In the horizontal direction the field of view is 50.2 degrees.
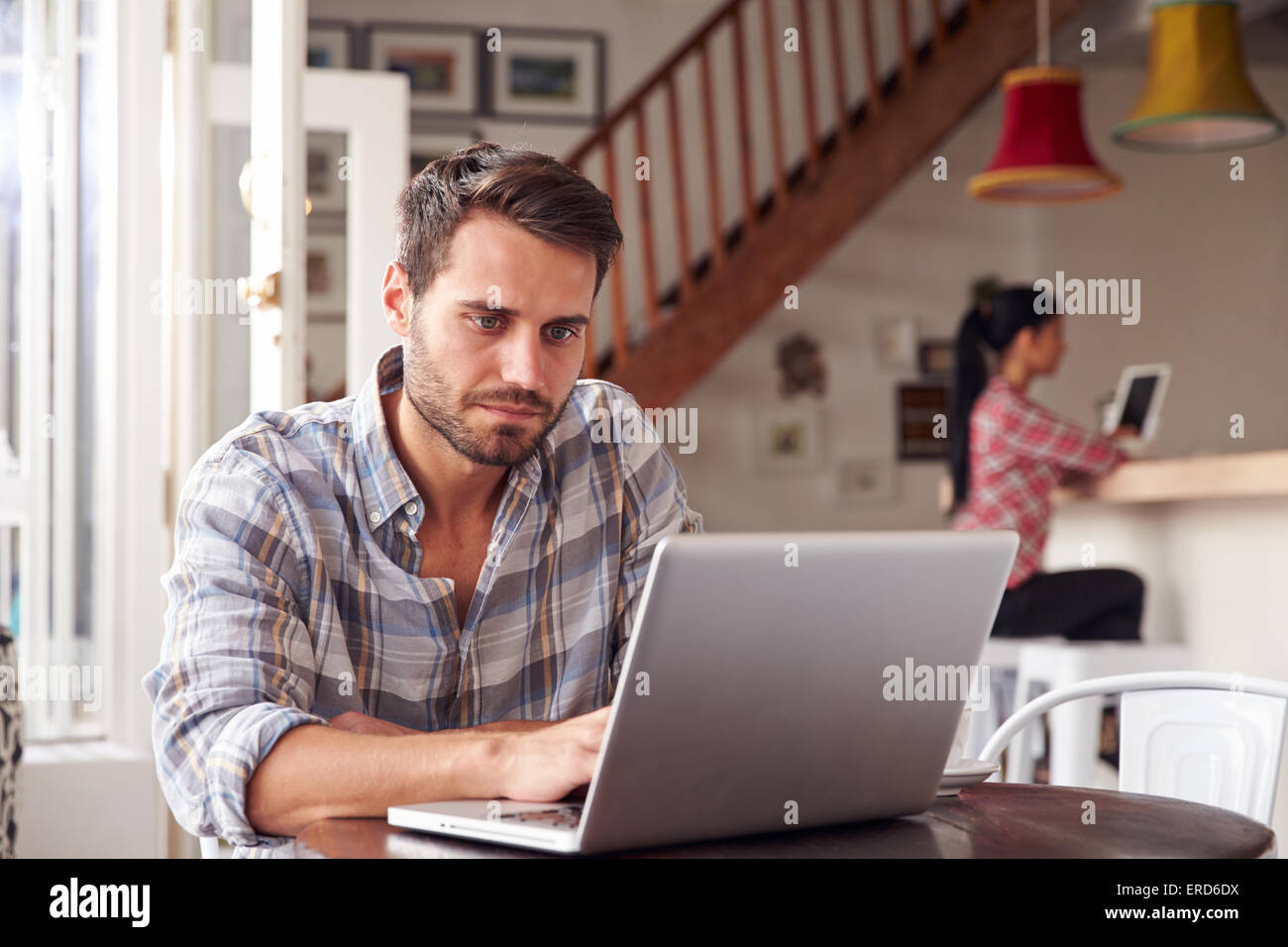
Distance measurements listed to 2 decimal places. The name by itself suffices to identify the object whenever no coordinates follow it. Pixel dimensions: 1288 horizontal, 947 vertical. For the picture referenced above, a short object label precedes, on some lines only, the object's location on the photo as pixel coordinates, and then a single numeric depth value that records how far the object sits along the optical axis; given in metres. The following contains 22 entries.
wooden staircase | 5.30
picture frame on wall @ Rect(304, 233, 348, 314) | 3.25
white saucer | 1.13
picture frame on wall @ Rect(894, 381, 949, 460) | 6.62
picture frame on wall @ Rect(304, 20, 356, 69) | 6.13
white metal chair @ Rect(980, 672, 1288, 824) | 1.52
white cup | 1.17
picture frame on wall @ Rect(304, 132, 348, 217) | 3.10
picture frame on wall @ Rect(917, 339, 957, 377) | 6.62
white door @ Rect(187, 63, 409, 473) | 2.93
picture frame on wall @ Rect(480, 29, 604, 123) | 6.34
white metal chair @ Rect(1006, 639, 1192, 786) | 2.92
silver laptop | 0.81
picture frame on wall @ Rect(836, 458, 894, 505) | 6.57
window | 2.76
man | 1.07
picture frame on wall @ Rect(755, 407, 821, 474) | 6.48
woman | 3.48
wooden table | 0.88
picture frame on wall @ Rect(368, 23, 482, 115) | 6.19
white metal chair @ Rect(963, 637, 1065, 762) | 3.48
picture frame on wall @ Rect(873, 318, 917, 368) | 6.60
